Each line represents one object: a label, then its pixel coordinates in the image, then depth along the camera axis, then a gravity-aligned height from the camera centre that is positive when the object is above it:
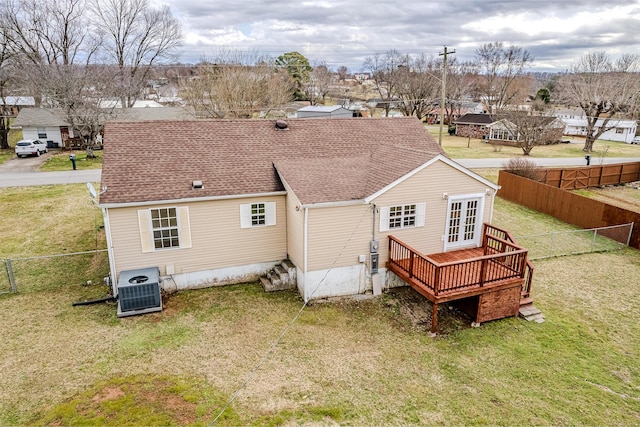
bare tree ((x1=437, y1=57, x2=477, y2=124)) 72.75 +4.06
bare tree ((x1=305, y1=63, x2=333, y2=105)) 84.21 +4.11
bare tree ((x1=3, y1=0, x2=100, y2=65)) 41.75 +6.96
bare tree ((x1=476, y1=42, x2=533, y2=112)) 73.94 +6.58
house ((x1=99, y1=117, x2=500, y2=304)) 12.91 -3.27
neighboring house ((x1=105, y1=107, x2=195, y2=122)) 39.16 -0.83
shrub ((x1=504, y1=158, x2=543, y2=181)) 27.69 -4.26
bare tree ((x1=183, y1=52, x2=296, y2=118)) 38.28 +1.32
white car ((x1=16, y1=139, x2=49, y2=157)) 35.12 -3.62
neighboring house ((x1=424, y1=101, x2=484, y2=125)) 71.81 -1.23
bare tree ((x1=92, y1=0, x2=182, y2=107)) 51.50 +7.65
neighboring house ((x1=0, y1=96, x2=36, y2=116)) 58.60 +0.39
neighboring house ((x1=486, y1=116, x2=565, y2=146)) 42.81 -2.77
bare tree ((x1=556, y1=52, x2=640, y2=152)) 42.59 +1.53
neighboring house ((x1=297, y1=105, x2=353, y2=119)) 48.94 -0.79
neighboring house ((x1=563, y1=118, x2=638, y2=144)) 56.84 -3.46
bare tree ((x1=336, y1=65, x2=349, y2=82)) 168.38 +14.71
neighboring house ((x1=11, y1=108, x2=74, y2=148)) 38.59 -1.92
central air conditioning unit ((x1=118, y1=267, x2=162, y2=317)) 11.95 -5.39
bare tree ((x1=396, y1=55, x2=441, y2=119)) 65.25 +2.26
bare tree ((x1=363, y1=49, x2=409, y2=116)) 71.75 +5.57
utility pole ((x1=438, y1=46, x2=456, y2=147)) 24.88 +1.71
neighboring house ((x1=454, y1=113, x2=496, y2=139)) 55.64 -2.60
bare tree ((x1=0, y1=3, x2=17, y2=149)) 38.38 +3.28
